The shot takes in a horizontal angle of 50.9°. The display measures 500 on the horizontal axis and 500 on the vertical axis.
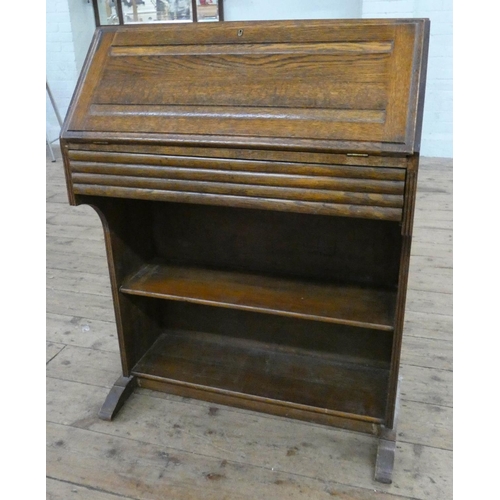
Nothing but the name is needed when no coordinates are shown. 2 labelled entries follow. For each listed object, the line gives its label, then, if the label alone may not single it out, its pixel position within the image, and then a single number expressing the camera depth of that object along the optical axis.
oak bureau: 1.28
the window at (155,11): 4.70
